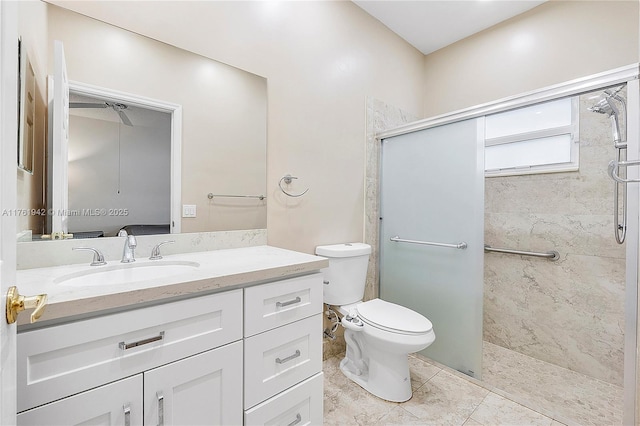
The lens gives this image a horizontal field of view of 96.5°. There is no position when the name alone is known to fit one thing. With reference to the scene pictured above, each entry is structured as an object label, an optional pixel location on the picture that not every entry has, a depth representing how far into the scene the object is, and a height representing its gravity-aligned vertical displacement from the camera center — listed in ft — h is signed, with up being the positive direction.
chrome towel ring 5.72 +0.62
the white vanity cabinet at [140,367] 2.23 -1.41
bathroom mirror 3.51 +1.49
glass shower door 5.89 -0.48
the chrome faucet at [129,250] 3.84 -0.54
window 6.62 +1.78
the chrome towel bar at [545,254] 6.79 -1.02
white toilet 4.99 -2.12
